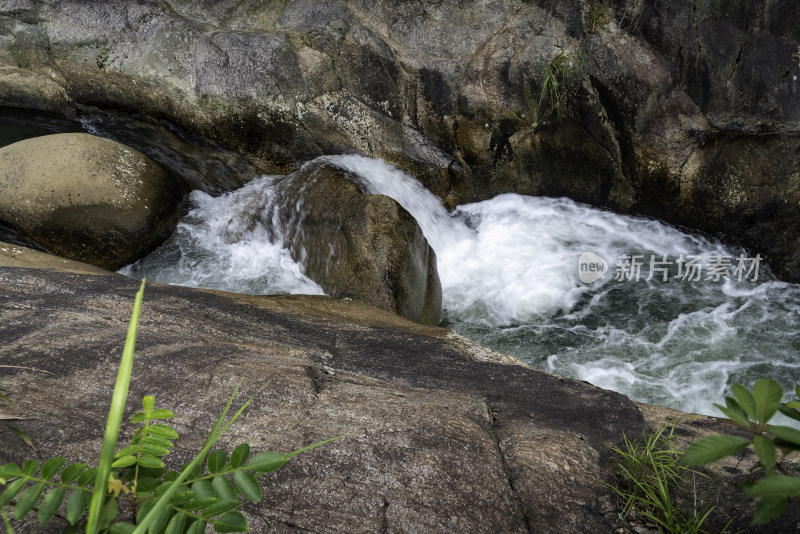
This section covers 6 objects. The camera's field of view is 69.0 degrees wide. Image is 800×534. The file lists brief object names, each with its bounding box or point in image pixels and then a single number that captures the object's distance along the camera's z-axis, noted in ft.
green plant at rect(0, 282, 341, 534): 2.79
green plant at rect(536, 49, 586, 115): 20.51
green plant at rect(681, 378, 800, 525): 2.99
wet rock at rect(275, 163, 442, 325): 15.21
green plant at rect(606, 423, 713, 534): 5.62
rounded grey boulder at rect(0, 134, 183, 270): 16.75
